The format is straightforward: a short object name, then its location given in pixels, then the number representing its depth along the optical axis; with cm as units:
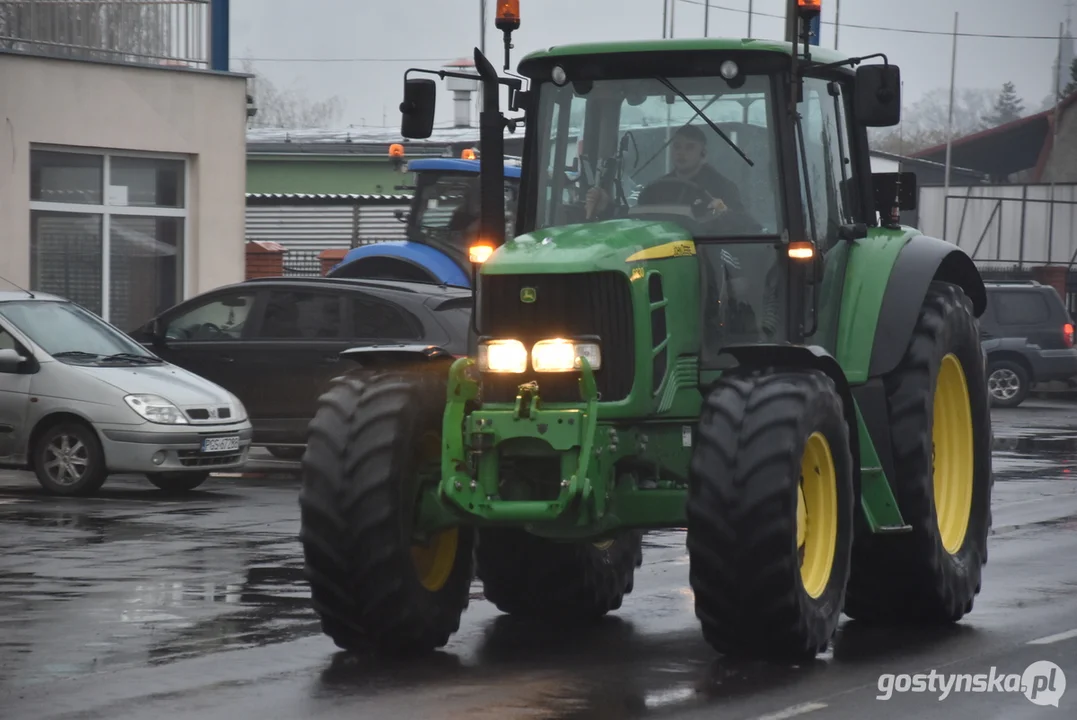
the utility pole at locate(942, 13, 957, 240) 4750
